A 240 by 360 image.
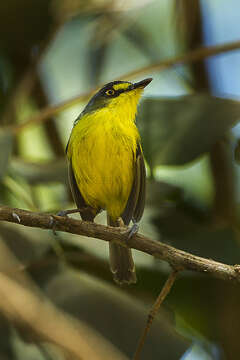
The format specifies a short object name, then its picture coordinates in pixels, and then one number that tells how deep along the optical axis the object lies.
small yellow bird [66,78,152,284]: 6.78
